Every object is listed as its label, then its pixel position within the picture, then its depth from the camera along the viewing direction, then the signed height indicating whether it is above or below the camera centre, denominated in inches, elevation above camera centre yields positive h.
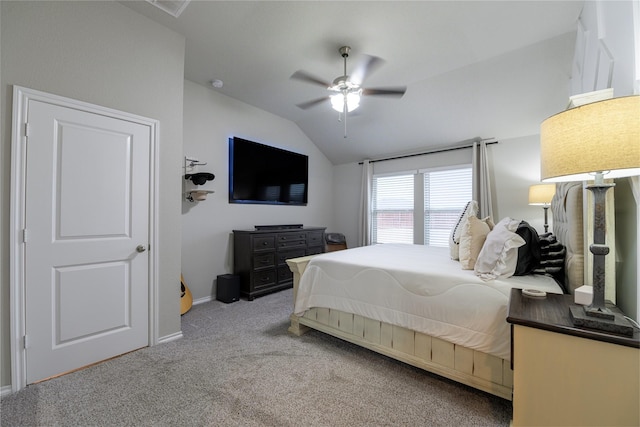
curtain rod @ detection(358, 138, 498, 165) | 161.0 +43.7
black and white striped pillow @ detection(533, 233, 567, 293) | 72.9 -12.5
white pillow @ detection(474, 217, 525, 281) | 66.7 -10.2
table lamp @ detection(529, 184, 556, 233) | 131.1 +10.5
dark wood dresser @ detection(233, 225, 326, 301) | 144.9 -24.1
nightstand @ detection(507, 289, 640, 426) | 38.4 -24.5
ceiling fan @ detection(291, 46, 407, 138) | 95.3 +48.7
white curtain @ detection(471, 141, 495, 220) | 158.6 +21.4
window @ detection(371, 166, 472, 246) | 177.9 +7.8
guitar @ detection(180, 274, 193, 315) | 122.7 -40.3
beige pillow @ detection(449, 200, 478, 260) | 87.6 -5.8
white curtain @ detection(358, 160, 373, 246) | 212.5 +7.6
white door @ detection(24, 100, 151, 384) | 71.6 -7.3
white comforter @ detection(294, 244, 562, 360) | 62.5 -22.1
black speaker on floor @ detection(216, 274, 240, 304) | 139.6 -39.1
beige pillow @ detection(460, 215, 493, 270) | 76.4 -7.3
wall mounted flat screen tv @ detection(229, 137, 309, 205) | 157.2 +26.2
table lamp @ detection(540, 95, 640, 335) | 34.9 +8.7
